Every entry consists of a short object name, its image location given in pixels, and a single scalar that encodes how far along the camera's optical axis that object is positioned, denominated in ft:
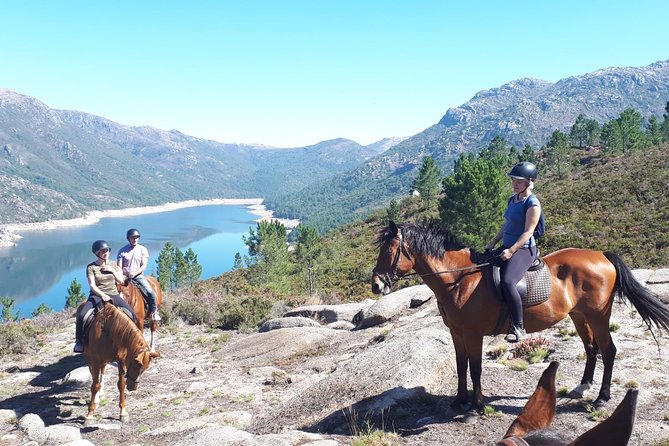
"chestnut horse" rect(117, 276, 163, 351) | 34.53
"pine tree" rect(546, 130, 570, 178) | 225.97
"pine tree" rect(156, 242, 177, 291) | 245.53
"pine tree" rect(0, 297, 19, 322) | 183.75
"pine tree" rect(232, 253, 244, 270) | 207.82
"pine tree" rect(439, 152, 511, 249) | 101.91
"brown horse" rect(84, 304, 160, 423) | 27.30
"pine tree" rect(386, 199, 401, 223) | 200.91
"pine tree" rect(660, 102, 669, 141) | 234.17
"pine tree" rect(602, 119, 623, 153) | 233.96
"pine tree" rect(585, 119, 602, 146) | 290.97
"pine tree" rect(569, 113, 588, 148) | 300.98
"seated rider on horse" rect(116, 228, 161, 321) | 35.73
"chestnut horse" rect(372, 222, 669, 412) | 21.15
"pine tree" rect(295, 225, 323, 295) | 143.13
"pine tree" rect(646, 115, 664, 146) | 226.99
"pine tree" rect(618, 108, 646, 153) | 229.45
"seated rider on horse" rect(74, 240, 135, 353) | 30.17
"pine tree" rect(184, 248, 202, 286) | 245.45
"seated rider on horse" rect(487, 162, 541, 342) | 20.13
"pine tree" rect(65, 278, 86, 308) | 180.16
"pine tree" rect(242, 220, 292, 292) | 128.98
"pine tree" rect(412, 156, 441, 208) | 231.63
